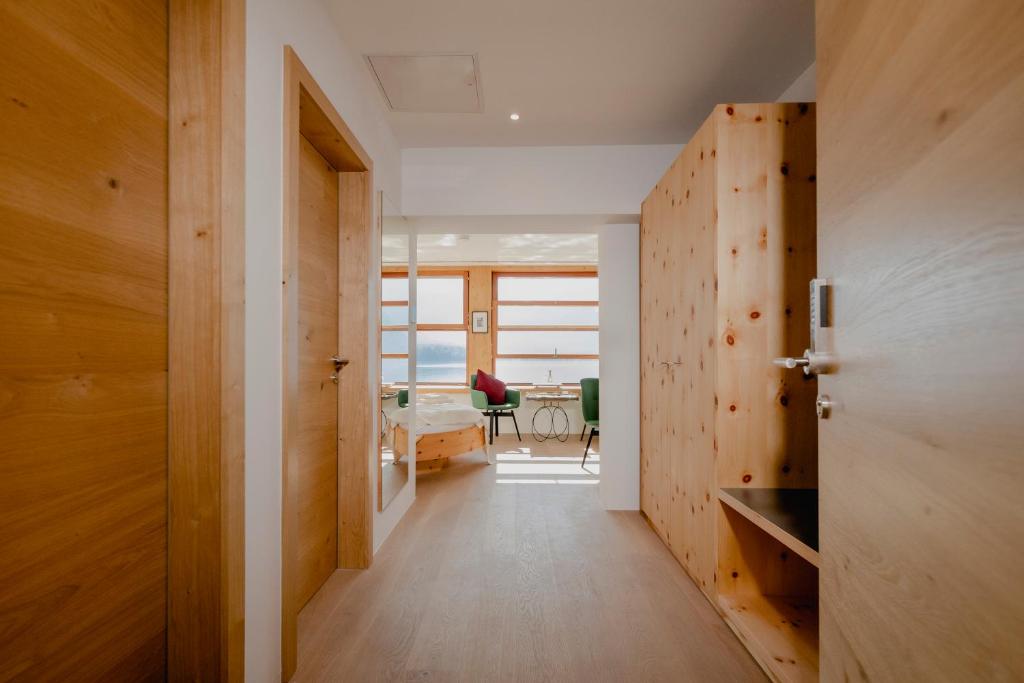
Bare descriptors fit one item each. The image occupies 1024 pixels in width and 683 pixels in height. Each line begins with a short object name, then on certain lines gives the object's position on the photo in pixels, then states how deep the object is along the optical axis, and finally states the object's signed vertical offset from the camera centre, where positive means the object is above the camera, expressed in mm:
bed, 4211 -914
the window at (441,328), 6852 +201
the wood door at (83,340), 822 +3
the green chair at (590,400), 4816 -643
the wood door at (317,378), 1963 -173
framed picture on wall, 6809 +290
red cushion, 5949 -623
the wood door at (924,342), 541 -2
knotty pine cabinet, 1878 +42
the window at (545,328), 6879 +201
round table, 6355 -1129
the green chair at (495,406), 5766 -858
